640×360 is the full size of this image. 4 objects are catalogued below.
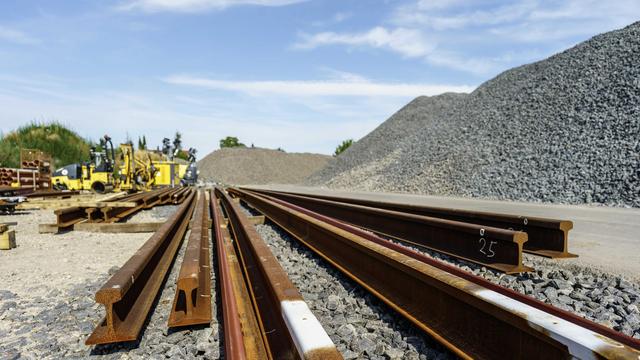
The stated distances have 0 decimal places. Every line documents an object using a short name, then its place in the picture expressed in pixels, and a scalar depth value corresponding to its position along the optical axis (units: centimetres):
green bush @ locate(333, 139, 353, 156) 6842
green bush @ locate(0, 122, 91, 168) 3198
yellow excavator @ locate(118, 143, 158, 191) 1912
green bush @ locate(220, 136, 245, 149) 10119
